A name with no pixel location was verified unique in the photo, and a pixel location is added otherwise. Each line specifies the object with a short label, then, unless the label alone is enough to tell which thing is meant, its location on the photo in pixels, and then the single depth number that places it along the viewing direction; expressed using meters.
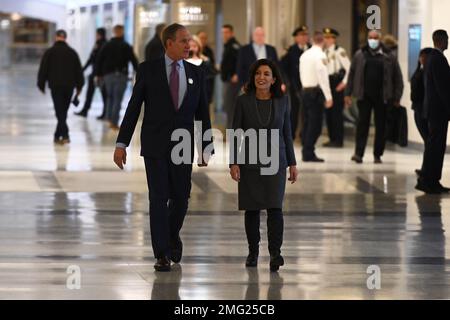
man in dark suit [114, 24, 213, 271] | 10.62
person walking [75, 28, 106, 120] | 30.66
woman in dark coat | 10.73
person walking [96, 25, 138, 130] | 27.09
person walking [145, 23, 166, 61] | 26.67
